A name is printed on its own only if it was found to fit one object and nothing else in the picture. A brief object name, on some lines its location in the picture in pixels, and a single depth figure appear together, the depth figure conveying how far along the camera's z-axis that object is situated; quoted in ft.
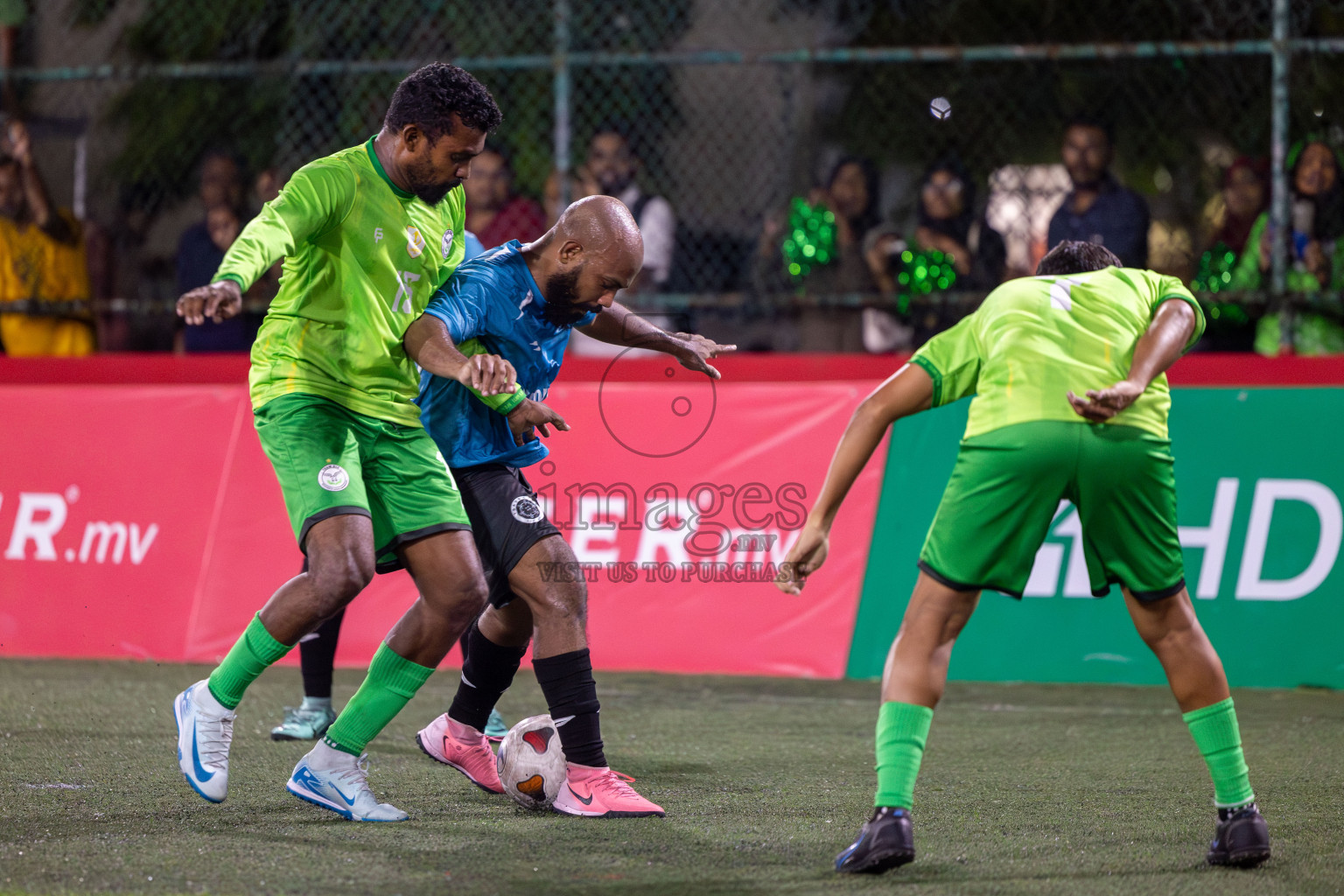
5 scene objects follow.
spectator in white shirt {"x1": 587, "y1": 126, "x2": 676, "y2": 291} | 57.88
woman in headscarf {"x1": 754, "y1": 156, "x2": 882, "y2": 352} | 56.54
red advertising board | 46.80
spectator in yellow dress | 61.41
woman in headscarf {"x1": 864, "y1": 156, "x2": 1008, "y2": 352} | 55.36
